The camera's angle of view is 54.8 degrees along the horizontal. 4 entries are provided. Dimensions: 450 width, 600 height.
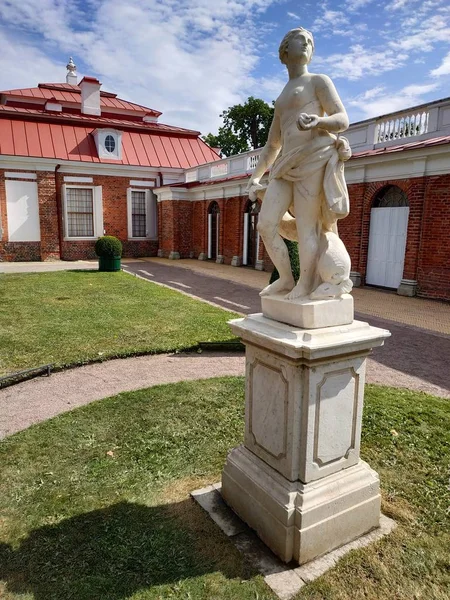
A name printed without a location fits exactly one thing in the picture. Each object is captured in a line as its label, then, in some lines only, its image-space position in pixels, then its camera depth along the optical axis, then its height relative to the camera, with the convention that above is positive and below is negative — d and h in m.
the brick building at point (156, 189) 11.94 +1.50
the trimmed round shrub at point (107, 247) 16.12 -0.84
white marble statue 2.65 +0.32
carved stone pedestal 2.59 -1.34
